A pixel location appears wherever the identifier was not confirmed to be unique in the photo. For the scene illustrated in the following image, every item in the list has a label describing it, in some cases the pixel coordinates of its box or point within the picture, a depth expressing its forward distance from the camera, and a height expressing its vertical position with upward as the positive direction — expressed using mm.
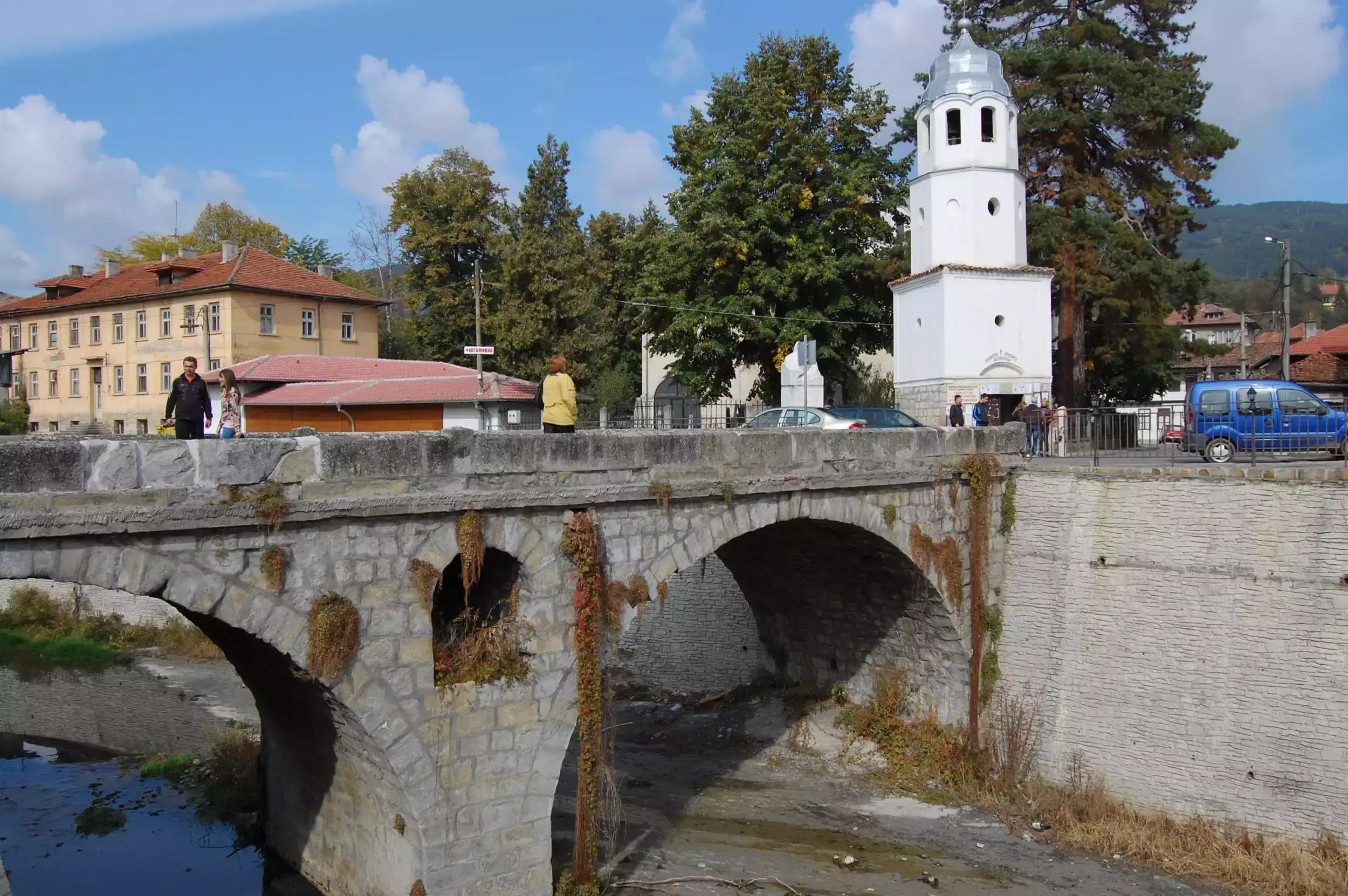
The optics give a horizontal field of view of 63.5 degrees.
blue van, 15039 -96
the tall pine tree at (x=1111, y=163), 25266 +6168
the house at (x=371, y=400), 26812 +768
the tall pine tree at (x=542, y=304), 31578 +3667
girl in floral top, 11109 +295
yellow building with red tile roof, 34844 +3626
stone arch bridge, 7449 -998
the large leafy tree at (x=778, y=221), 26625 +5016
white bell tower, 23797 +3694
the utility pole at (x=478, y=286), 26375 +3651
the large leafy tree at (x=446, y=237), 36188 +6451
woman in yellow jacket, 11219 +264
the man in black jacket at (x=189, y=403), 9805 +279
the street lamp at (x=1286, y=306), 24891 +2504
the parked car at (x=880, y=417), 19938 +95
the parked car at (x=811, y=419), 19250 +79
